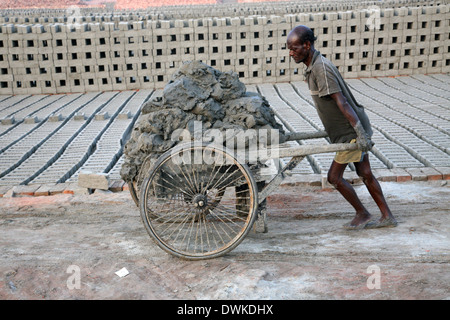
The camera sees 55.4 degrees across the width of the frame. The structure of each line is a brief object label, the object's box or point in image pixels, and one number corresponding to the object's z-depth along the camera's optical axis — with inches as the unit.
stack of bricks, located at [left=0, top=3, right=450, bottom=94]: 364.2
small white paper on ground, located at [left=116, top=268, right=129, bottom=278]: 105.3
